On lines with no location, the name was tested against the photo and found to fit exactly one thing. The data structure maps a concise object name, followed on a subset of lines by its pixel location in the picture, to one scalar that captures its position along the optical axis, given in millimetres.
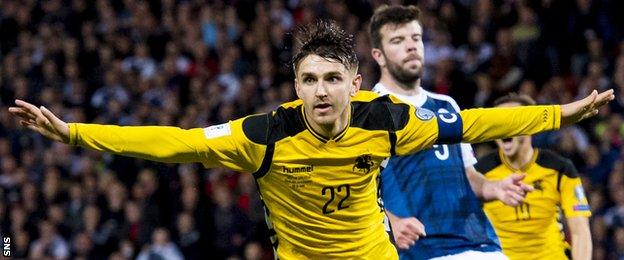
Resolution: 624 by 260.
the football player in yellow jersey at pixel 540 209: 13593
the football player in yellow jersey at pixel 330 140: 10240
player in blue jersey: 12350
